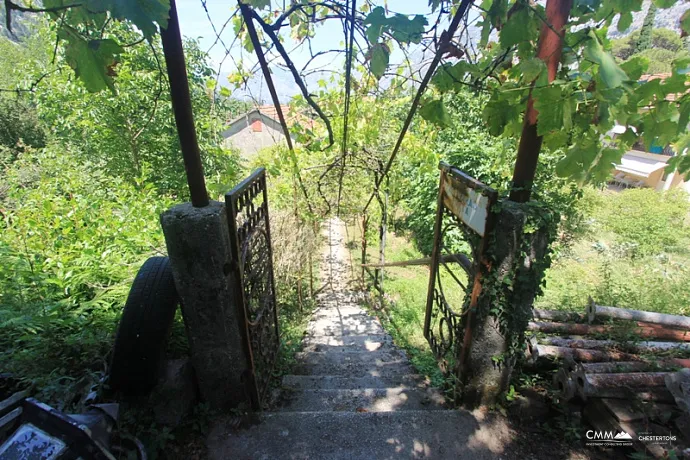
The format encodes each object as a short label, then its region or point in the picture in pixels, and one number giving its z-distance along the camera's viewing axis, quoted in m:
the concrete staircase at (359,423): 2.05
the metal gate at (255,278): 1.94
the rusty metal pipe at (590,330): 2.78
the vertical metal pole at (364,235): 6.25
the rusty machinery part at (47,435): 1.24
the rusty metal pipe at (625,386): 1.88
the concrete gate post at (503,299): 1.87
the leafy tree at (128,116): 6.14
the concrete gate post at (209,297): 1.73
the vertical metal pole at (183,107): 1.43
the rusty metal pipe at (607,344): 2.43
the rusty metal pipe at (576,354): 2.28
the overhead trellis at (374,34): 1.32
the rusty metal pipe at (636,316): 2.99
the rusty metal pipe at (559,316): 3.14
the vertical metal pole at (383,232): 5.34
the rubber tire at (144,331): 1.87
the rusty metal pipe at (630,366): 2.07
